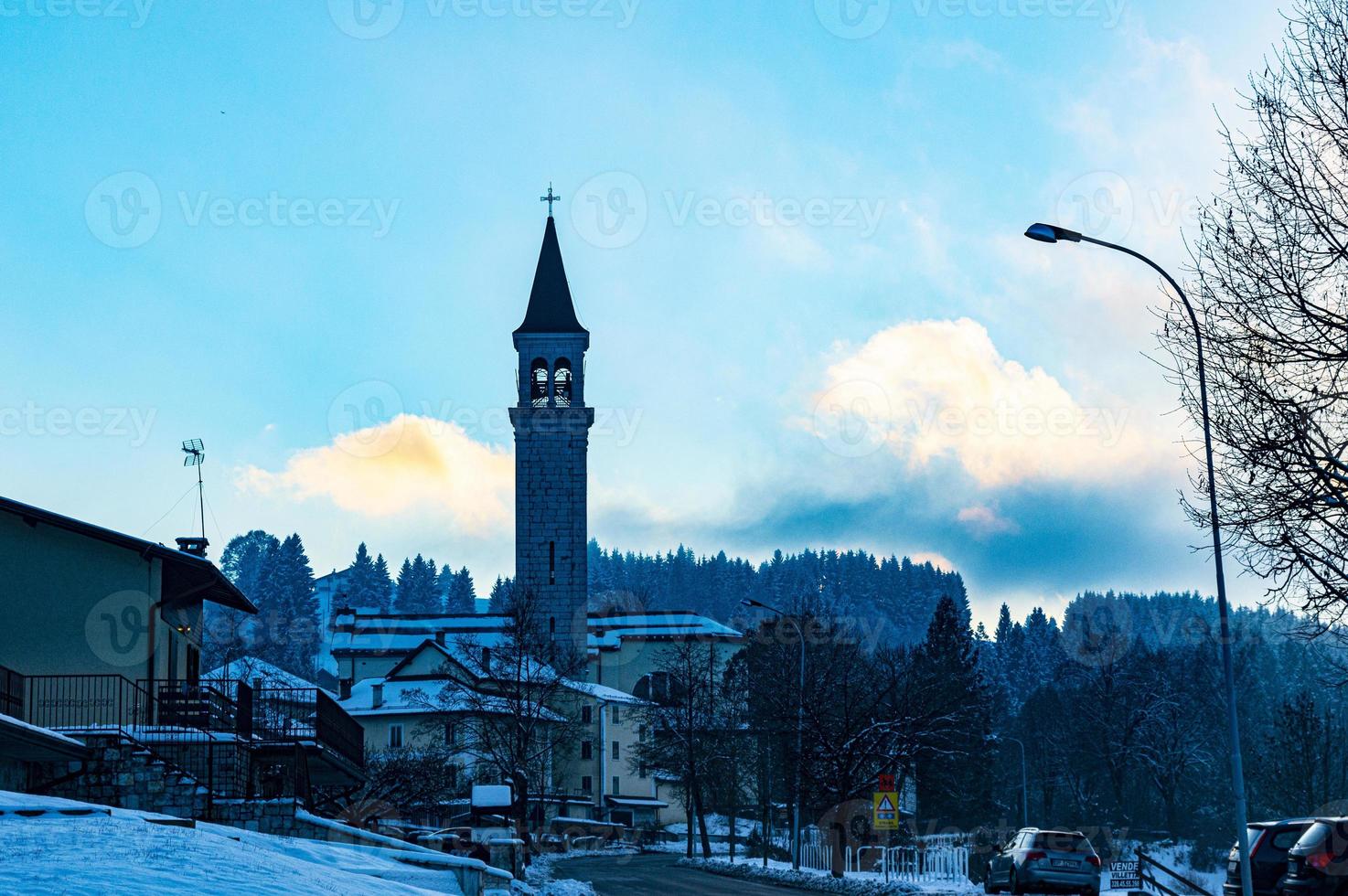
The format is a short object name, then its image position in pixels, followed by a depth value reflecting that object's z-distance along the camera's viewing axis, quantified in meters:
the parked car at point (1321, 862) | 18.67
